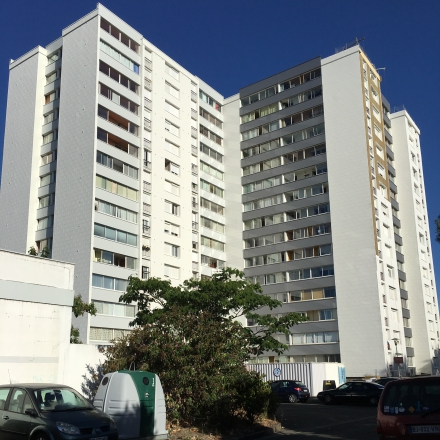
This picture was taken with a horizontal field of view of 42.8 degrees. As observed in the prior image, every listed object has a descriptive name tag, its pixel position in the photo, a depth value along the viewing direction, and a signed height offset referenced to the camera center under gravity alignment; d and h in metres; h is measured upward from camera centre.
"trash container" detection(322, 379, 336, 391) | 37.88 -1.14
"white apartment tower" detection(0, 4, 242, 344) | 45.78 +17.96
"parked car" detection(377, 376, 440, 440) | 9.21 -0.71
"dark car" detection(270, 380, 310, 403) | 34.38 -1.33
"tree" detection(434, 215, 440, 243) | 21.03 +5.06
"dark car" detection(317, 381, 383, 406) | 31.65 -1.48
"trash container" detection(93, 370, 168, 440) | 14.78 -0.85
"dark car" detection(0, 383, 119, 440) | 11.62 -0.91
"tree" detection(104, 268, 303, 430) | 17.34 +0.15
